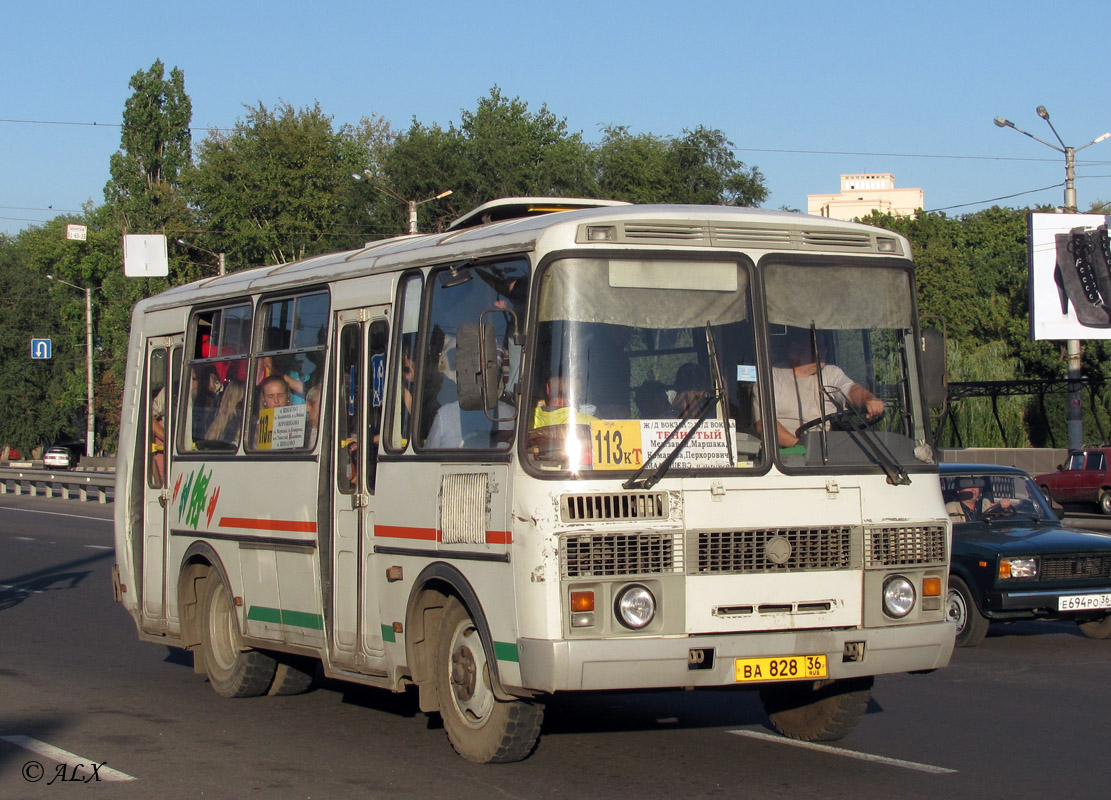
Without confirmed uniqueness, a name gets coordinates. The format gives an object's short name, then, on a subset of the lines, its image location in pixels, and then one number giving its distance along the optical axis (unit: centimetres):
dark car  1207
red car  3450
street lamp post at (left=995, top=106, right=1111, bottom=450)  3559
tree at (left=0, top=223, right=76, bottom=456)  9269
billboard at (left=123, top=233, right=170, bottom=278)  3678
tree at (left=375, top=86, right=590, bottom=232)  6950
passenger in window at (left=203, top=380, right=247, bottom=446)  1011
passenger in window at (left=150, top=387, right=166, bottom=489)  1122
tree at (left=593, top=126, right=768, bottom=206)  7306
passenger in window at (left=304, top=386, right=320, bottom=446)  909
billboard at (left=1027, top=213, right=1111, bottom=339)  3825
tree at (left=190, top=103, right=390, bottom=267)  7369
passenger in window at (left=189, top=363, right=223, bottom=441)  1052
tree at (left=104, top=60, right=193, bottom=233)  7050
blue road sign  7156
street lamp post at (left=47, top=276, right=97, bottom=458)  7012
